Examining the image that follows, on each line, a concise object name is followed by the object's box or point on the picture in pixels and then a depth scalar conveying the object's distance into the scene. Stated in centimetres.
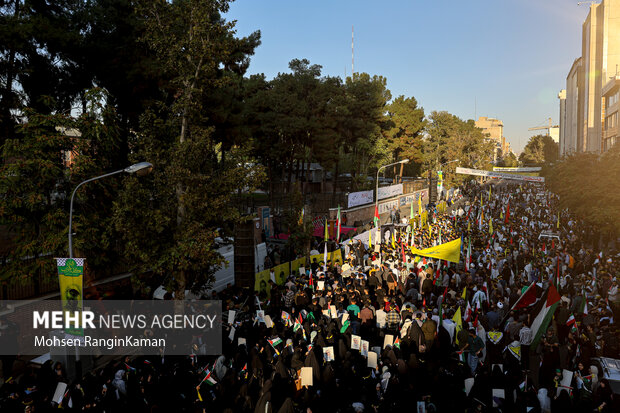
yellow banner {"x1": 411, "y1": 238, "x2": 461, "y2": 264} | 1544
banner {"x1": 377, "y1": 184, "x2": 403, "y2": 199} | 3662
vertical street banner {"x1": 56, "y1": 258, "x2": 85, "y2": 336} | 1025
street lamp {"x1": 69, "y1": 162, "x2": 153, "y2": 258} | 1030
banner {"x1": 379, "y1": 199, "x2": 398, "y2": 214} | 3603
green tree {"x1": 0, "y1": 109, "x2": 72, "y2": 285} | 1118
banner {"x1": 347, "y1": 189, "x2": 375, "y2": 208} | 3359
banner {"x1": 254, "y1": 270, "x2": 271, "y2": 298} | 1602
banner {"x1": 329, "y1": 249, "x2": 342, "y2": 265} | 2047
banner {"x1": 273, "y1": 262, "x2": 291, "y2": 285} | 1740
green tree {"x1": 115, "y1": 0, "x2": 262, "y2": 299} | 1182
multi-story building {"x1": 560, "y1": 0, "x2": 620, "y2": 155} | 6109
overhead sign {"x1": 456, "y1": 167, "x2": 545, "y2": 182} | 4750
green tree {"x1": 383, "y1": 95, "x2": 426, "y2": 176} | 5473
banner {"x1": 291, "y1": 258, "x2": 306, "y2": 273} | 1927
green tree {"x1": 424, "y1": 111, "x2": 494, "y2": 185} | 6159
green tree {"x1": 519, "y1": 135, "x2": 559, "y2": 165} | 10249
